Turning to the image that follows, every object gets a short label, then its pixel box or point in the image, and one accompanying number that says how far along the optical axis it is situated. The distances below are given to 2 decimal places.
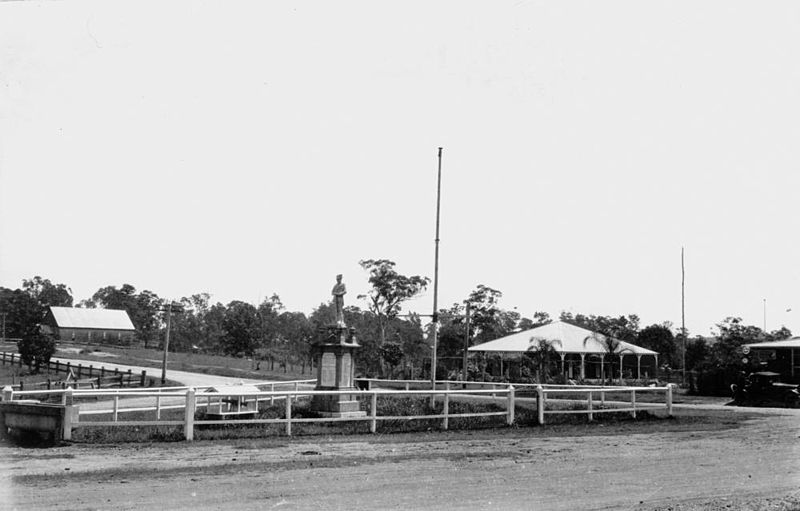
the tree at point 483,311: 79.88
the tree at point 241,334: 97.88
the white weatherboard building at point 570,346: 53.72
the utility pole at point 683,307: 56.04
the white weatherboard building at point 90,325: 102.19
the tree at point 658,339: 74.62
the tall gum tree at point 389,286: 68.62
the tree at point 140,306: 136.62
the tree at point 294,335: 93.59
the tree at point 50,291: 141.12
